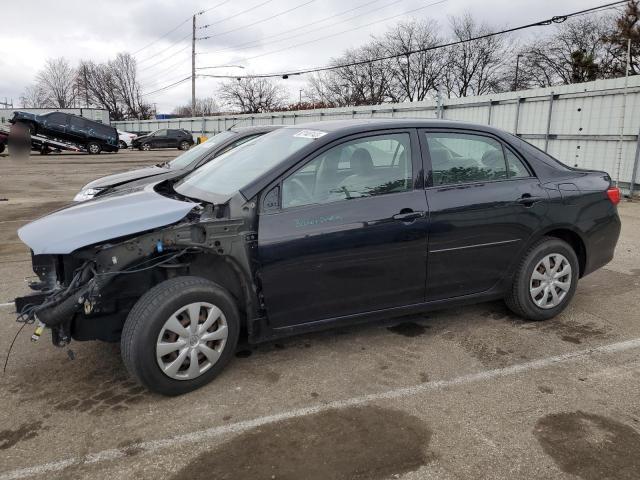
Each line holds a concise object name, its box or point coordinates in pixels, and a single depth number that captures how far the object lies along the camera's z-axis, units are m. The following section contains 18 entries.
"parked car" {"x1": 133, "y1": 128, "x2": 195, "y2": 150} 34.28
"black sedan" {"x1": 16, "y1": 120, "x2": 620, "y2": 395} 3.02
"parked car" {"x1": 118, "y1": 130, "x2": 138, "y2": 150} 37.37
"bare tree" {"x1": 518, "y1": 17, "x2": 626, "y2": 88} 38.49
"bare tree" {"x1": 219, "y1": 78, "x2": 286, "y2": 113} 71.38
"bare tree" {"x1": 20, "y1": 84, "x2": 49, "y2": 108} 82.12
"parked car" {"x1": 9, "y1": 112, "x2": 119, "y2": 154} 25.52
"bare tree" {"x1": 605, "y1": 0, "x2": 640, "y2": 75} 25.88
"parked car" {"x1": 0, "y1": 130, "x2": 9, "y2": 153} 24.57
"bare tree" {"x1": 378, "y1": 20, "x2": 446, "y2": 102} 54.72
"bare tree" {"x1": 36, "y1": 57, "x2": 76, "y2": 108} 81.50
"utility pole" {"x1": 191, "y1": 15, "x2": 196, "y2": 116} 41.09
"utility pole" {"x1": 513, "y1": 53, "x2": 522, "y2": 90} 50.51
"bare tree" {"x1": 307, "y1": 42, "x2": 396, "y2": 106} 56.88
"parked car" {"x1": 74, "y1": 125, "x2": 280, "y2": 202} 6.62
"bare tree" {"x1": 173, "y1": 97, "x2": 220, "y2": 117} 84.70
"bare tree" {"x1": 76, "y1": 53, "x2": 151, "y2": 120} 77.75
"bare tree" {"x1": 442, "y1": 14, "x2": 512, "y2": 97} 53.56
